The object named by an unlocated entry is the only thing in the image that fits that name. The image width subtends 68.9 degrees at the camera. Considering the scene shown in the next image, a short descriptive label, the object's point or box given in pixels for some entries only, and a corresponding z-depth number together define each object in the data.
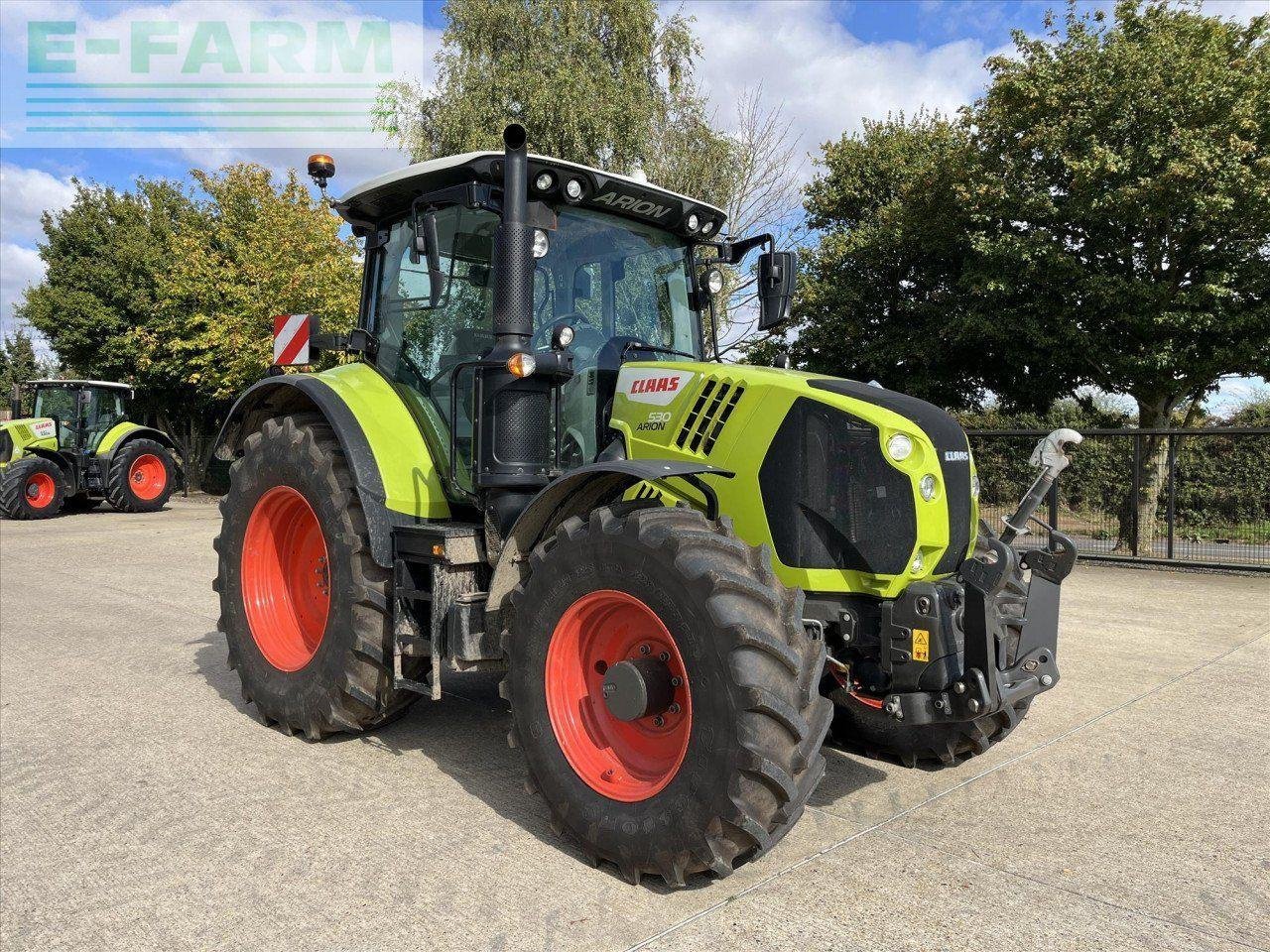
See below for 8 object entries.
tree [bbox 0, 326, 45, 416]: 44.20
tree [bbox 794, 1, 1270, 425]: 13.32
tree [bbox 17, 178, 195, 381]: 25.67
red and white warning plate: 4.67
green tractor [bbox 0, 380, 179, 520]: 16.30
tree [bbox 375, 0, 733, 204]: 20.05
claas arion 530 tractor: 2.78
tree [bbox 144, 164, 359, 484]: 19.75
